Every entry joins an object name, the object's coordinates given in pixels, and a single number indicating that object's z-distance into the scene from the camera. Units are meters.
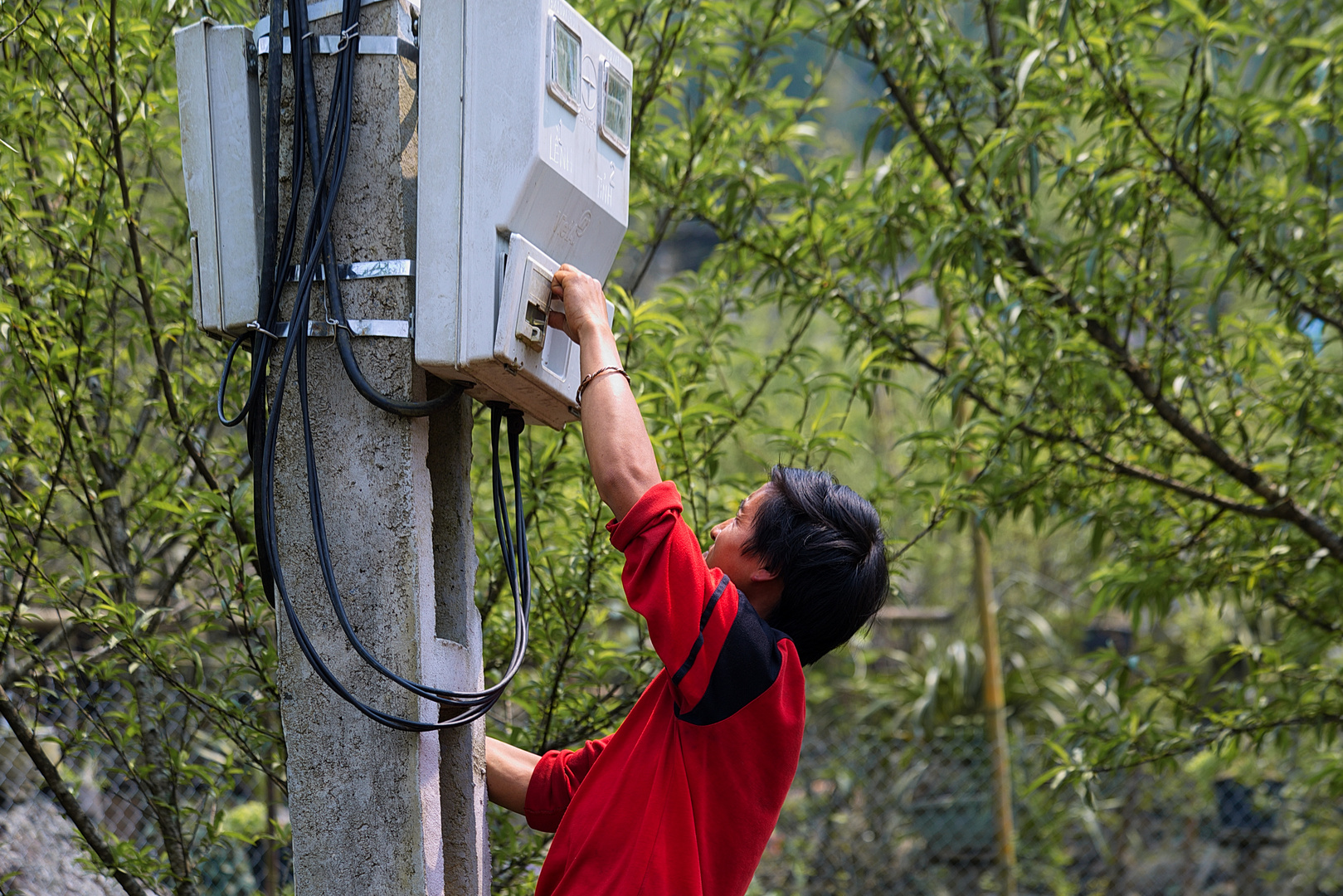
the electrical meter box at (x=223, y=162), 5.57
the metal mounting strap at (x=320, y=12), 5.58
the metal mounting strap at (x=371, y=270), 5.55
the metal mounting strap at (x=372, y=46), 5.57
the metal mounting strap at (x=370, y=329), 5.54
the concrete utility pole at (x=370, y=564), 5.49
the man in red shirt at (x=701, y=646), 5.45
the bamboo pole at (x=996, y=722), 11.95
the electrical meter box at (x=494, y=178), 5.45
